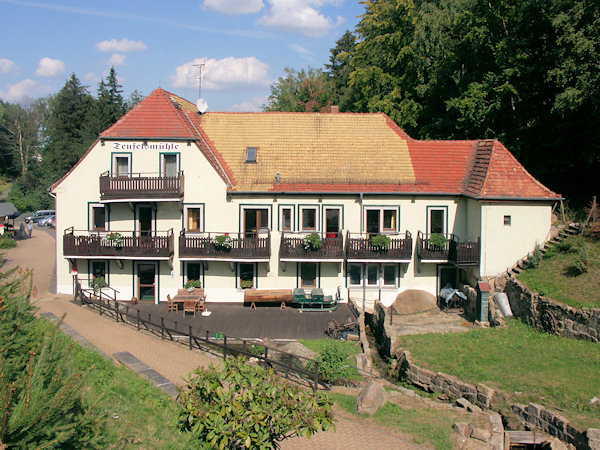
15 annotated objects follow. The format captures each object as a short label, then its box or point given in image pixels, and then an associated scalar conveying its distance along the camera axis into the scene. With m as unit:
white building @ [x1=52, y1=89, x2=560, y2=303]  26.25
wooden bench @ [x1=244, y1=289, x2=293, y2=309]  26.41
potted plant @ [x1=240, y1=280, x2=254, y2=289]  27.34
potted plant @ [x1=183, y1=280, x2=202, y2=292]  26.94
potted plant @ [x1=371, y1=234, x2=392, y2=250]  26.06
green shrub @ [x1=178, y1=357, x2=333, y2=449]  8.94
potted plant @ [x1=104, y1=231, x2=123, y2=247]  26.08
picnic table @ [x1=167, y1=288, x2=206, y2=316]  25.50
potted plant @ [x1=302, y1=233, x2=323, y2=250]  25.92
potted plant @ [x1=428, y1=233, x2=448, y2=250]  26.20
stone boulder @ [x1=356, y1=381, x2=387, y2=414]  14.49
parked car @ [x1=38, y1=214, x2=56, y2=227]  56.66
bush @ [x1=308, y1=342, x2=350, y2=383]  17.22
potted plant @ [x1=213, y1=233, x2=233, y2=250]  25.80
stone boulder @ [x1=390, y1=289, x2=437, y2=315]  26.34
